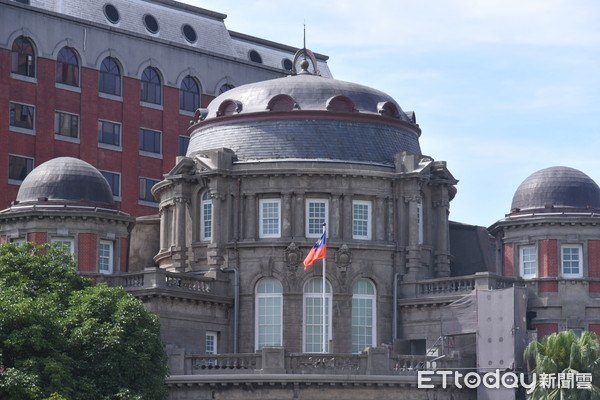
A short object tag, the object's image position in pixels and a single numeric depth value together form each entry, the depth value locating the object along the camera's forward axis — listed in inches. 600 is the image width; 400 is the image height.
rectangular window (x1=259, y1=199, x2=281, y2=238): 3553.2
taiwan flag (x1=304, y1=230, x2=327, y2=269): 3341.5
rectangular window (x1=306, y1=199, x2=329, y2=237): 3548.2
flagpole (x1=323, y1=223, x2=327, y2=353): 3361.2
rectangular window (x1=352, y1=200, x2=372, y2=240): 3565.5
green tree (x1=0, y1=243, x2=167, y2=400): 2701.8
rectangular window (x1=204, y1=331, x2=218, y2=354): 3501.5
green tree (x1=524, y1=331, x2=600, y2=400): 2972.4
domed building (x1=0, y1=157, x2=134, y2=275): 3585.1
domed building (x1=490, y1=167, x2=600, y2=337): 3462.1
